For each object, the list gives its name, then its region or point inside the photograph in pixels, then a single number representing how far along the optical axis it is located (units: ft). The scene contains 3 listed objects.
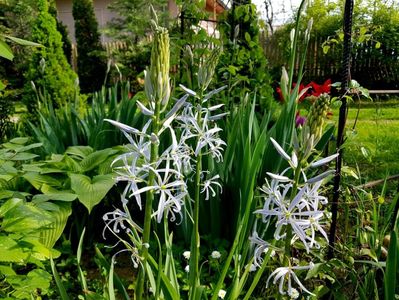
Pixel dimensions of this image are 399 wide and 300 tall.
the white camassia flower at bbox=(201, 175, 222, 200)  3.49
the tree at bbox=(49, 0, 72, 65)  40.60
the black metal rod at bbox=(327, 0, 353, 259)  4.59
